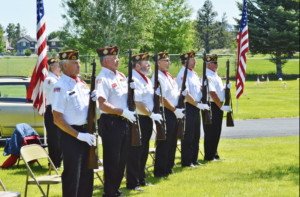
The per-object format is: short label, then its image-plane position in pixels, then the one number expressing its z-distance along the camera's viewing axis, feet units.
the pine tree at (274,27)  169.78
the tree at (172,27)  164.45
